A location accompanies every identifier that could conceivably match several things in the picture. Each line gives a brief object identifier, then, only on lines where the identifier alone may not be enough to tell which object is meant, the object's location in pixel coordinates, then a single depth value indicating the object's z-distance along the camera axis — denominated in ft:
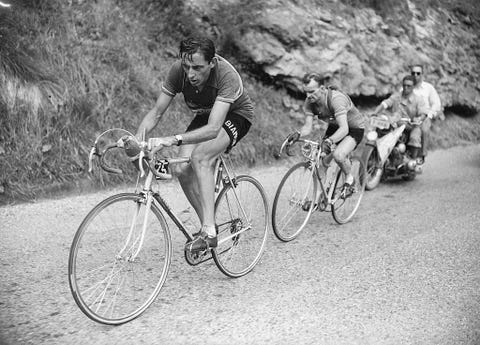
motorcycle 27.63
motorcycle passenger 28.94
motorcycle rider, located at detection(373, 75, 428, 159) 28.58
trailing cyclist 19.75
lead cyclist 13.08
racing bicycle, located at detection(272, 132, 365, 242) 18.86
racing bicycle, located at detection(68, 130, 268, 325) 11.68
